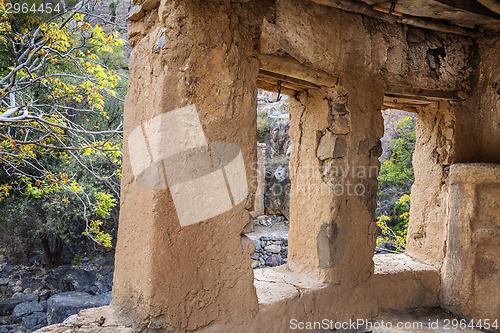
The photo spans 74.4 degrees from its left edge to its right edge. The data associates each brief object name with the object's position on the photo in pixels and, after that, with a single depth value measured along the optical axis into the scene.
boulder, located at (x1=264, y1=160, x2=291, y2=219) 11.43
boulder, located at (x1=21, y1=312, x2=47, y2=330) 5.77
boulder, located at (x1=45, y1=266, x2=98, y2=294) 7.09
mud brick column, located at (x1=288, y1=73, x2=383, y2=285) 2.42
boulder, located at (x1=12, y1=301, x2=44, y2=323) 5.98
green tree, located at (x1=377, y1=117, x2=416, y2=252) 8.56
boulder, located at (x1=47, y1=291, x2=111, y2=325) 5.89
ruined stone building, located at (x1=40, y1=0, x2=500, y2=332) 1.70
